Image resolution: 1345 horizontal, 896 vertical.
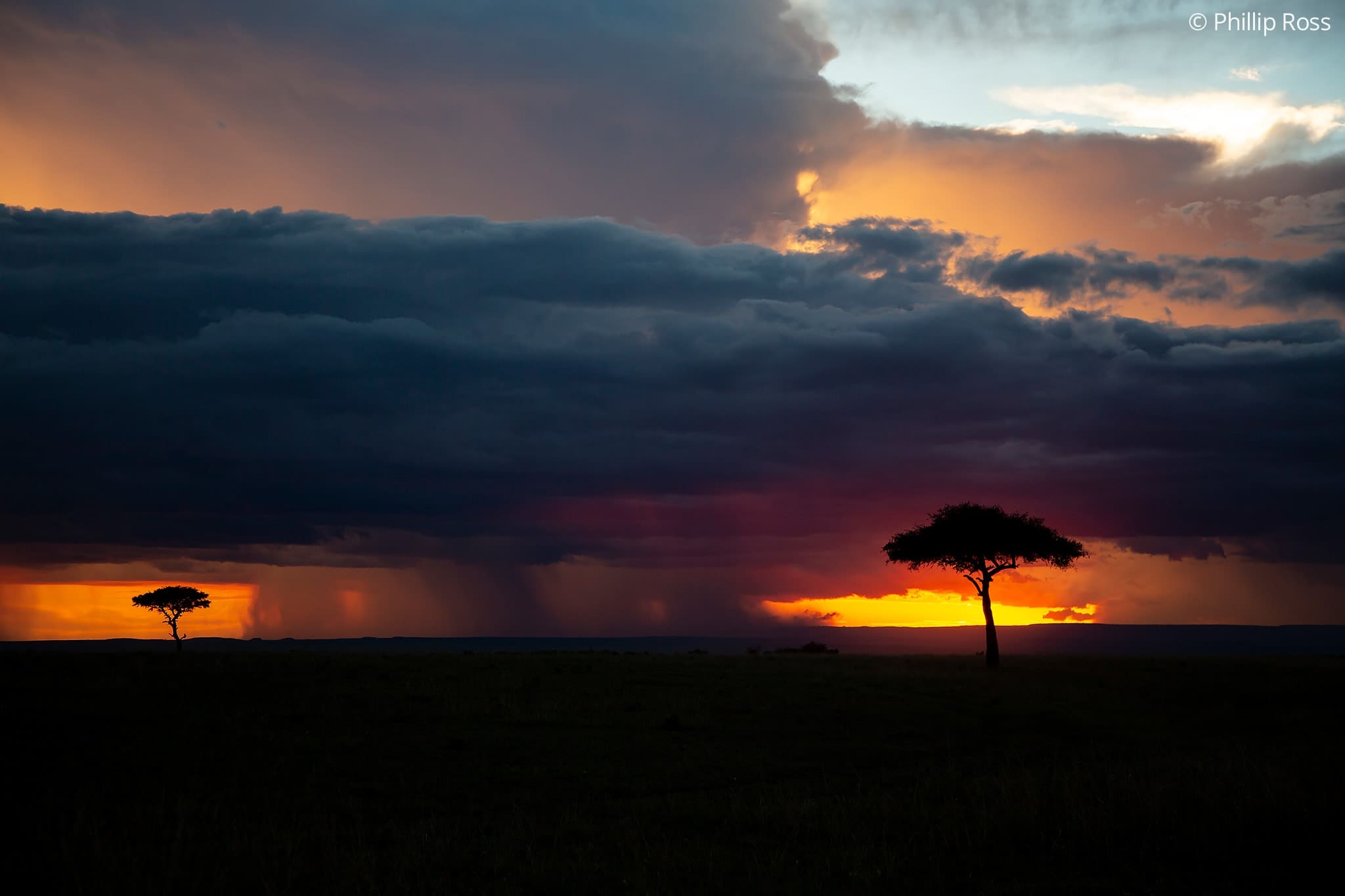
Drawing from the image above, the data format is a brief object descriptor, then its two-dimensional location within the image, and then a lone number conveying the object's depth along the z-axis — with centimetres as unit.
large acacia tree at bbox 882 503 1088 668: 6850
